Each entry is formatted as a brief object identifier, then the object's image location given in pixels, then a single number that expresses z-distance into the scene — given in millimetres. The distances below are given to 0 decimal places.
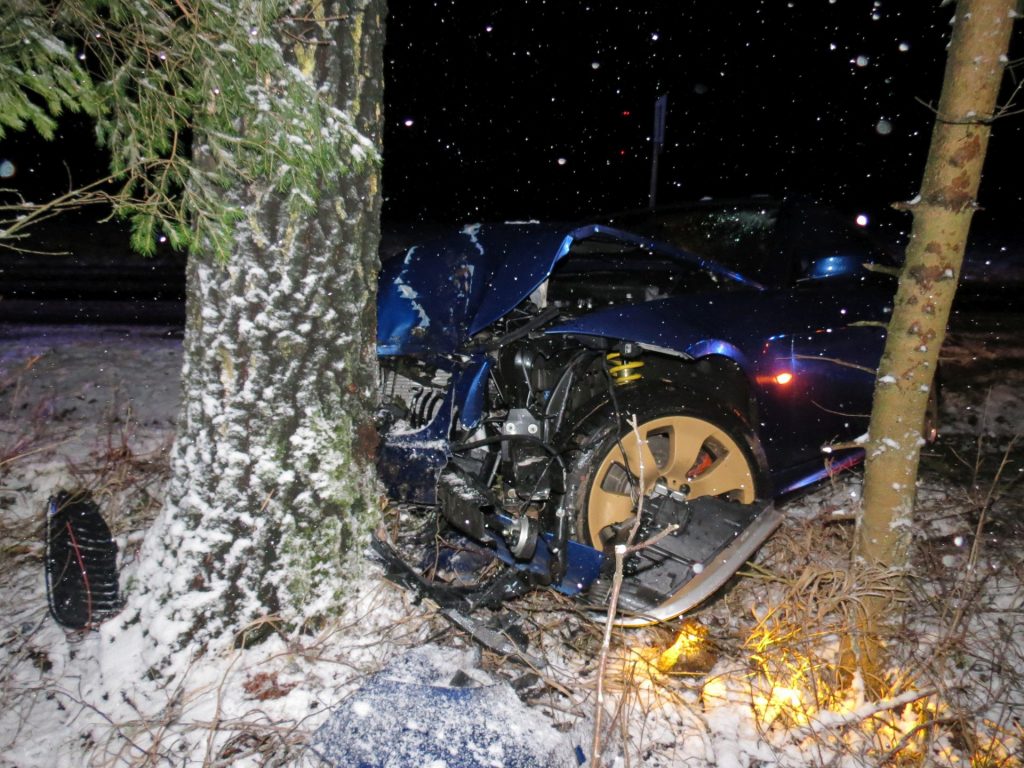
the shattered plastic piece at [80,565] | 2555
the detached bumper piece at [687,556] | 2535
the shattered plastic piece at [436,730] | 2025
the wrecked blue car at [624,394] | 2623
